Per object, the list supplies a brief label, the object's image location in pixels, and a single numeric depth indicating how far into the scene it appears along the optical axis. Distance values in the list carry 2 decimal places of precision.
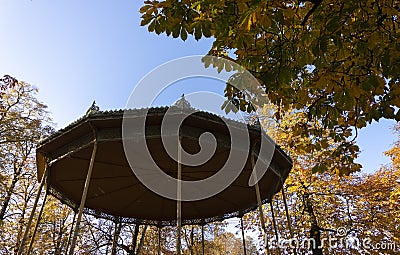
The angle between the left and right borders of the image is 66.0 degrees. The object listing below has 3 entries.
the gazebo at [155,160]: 7.75
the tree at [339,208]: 13.46
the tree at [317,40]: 2.43
